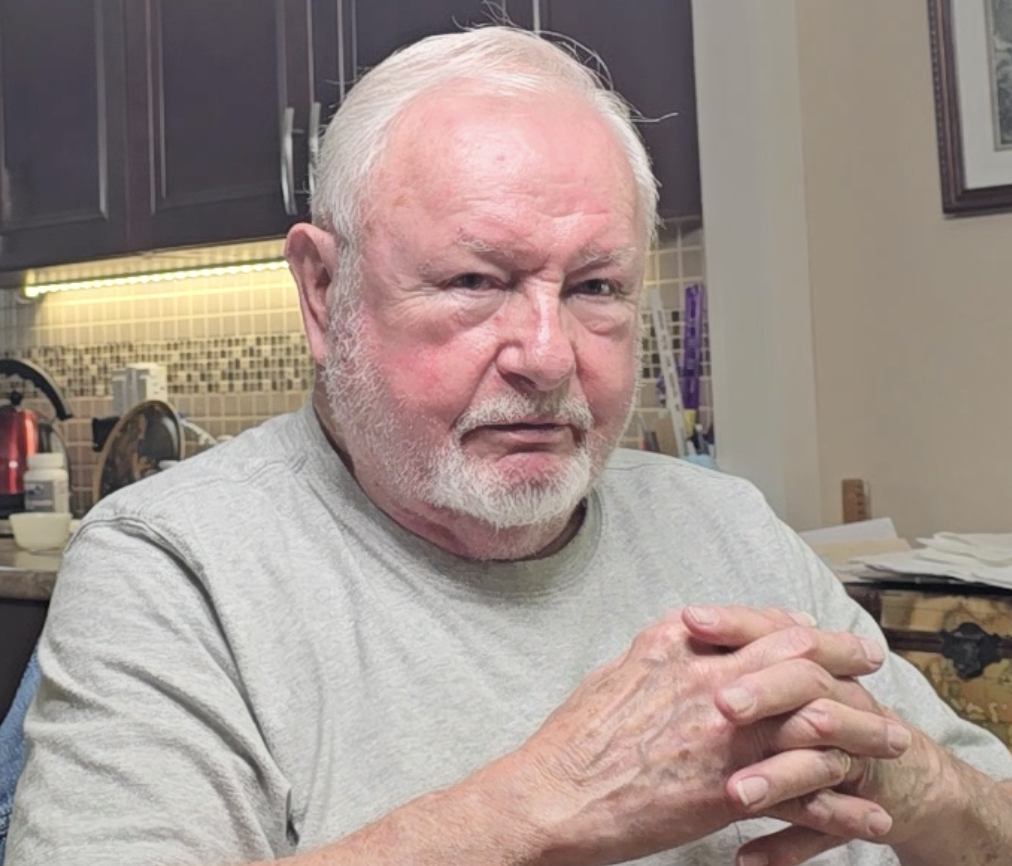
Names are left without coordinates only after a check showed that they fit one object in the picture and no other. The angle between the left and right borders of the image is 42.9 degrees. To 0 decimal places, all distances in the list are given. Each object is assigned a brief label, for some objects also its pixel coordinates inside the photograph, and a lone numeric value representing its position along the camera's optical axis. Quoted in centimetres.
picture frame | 192
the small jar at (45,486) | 271
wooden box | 147
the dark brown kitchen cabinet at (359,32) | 220
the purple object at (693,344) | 216
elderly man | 82
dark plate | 268
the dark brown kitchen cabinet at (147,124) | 240
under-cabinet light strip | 279
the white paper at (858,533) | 186
